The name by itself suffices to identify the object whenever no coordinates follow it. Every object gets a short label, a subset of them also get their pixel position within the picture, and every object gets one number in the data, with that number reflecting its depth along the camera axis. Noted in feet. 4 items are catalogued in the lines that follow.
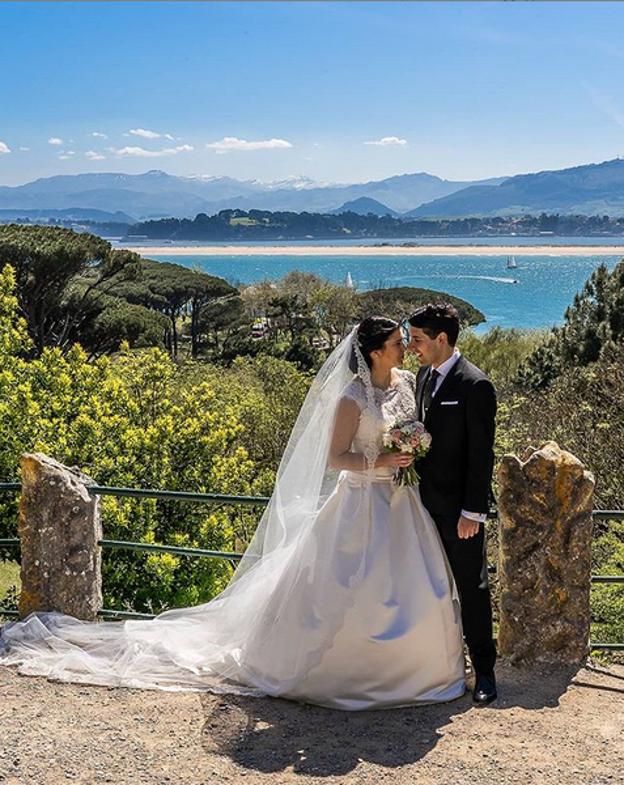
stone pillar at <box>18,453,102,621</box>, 18.26
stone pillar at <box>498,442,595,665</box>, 16.40
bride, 15.40
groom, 15.21
